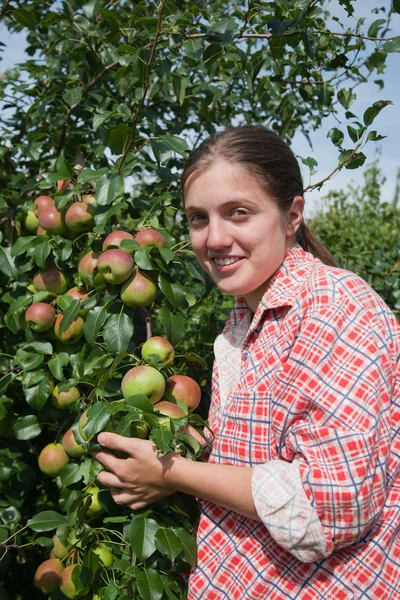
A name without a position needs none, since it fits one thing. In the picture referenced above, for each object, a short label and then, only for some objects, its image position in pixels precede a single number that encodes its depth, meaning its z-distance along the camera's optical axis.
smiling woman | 1.01
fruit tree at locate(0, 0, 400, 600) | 1.29
